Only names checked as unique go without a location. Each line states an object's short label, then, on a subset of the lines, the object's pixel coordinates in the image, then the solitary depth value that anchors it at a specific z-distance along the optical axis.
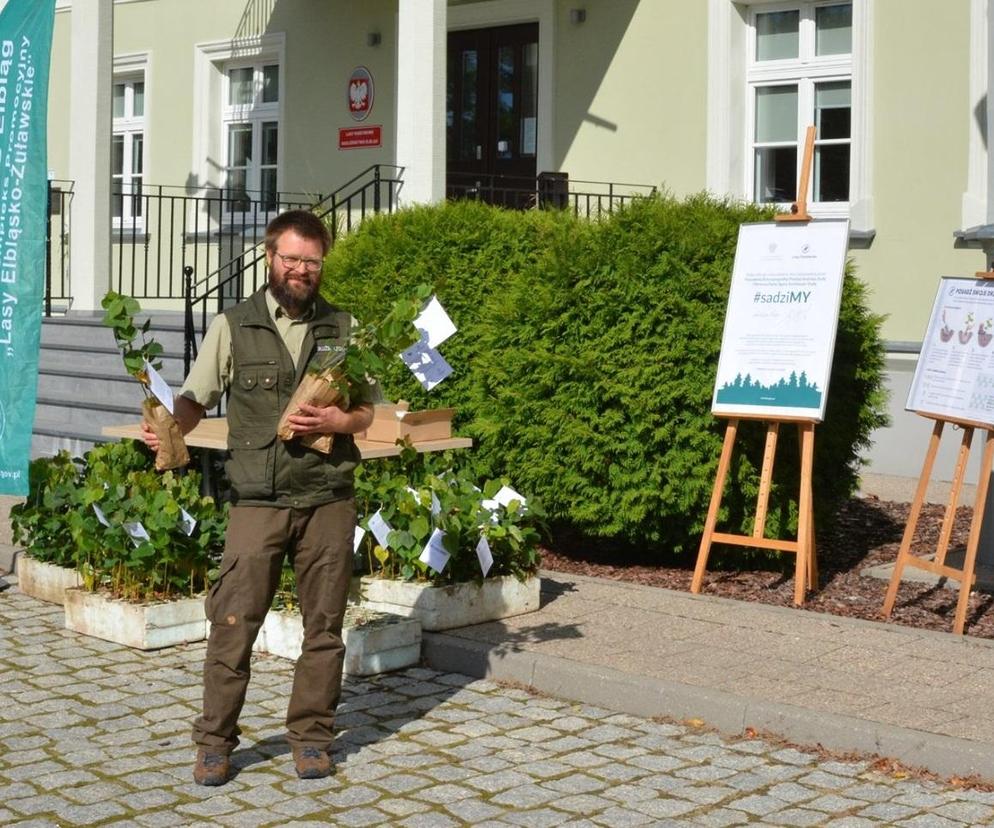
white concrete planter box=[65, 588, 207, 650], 7.31
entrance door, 15.55
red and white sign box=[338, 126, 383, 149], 16.67
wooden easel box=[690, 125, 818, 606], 8.06
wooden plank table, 8.18
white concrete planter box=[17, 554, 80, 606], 8.27
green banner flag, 8.27
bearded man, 5.43
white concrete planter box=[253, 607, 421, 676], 6.88
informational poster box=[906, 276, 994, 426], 7.47
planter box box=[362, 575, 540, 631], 7.30
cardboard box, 8.52
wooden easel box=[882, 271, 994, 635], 7.32
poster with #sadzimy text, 8.00
